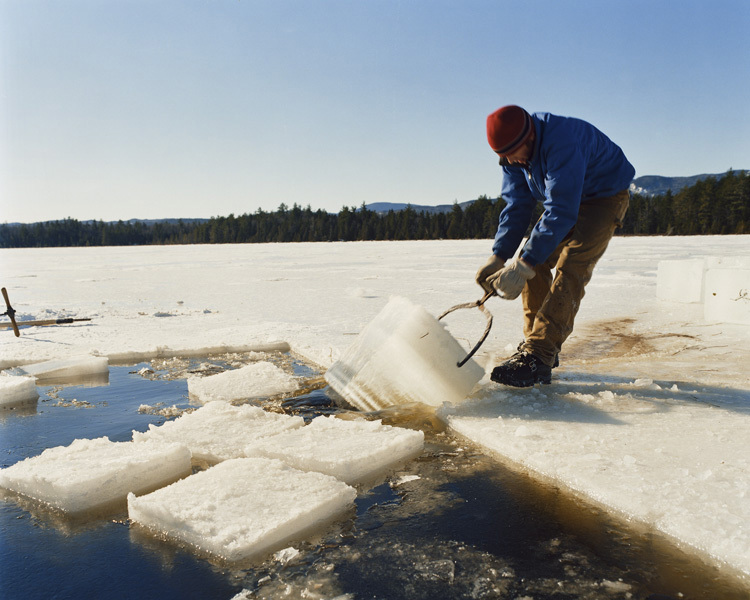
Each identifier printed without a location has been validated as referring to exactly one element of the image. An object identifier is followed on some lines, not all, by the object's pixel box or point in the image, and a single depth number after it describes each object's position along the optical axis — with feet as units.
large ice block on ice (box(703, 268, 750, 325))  17.84
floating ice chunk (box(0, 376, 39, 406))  10.82
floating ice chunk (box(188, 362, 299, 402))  11.15
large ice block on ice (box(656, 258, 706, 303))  23.77
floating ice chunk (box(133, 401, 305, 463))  7.94
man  9.40
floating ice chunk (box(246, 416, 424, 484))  7.24
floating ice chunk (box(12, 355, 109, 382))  13.29
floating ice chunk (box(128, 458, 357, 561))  5.52
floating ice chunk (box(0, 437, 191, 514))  6.55
